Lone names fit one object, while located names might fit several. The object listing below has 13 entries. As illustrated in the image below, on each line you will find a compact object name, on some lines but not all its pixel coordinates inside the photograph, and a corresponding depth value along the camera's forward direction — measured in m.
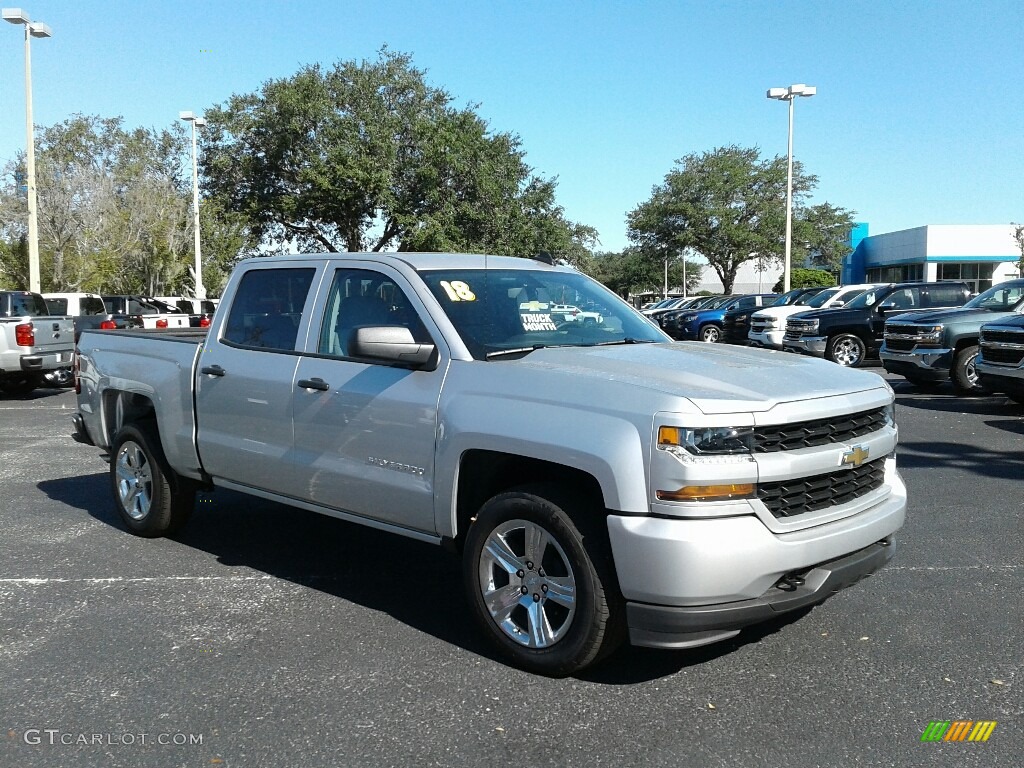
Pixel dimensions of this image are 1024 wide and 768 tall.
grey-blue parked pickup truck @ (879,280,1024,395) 13.99
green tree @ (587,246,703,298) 83.75
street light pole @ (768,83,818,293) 33.53
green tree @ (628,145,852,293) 52.00
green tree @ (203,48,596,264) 35.34
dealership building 52.97
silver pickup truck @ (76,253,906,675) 3.62
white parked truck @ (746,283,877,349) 22.31
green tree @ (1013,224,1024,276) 47.03
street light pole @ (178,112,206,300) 33.88
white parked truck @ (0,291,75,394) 14.15
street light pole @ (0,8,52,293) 25.05
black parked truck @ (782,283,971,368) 19.25
